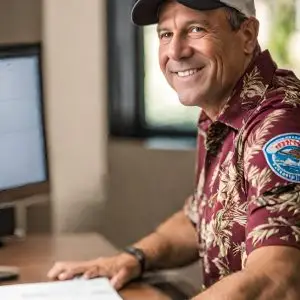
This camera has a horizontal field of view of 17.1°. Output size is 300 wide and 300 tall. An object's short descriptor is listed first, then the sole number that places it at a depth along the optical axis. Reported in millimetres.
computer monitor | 1955
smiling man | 1493
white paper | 1705
